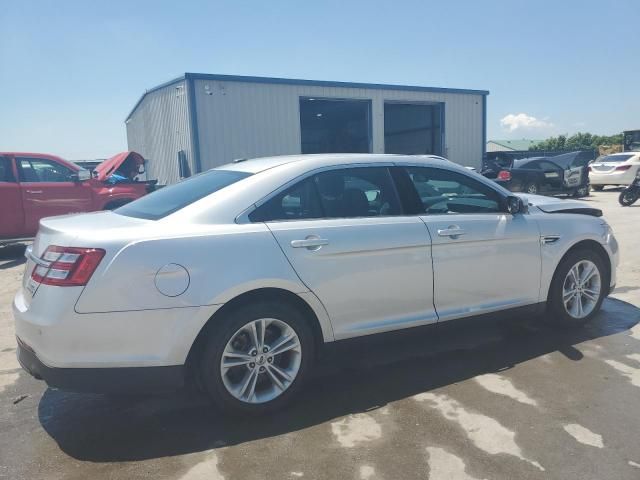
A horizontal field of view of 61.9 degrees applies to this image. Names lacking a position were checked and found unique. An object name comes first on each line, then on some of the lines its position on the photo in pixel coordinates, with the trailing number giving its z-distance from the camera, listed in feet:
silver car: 9.40
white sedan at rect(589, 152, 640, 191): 65.16
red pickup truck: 29.76
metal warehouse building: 51.57
